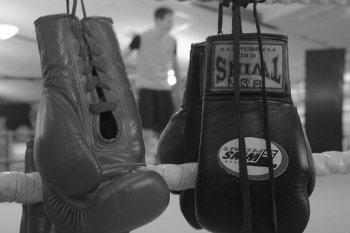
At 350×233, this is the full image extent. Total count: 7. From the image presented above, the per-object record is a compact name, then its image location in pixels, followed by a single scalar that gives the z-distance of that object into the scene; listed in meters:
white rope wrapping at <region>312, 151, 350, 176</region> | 0.90
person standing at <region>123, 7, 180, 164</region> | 2.25
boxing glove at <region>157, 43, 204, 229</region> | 0.82
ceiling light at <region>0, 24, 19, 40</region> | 4.37
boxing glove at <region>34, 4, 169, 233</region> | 0.54
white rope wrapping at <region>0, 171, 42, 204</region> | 0.60
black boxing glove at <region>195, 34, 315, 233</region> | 0.66
